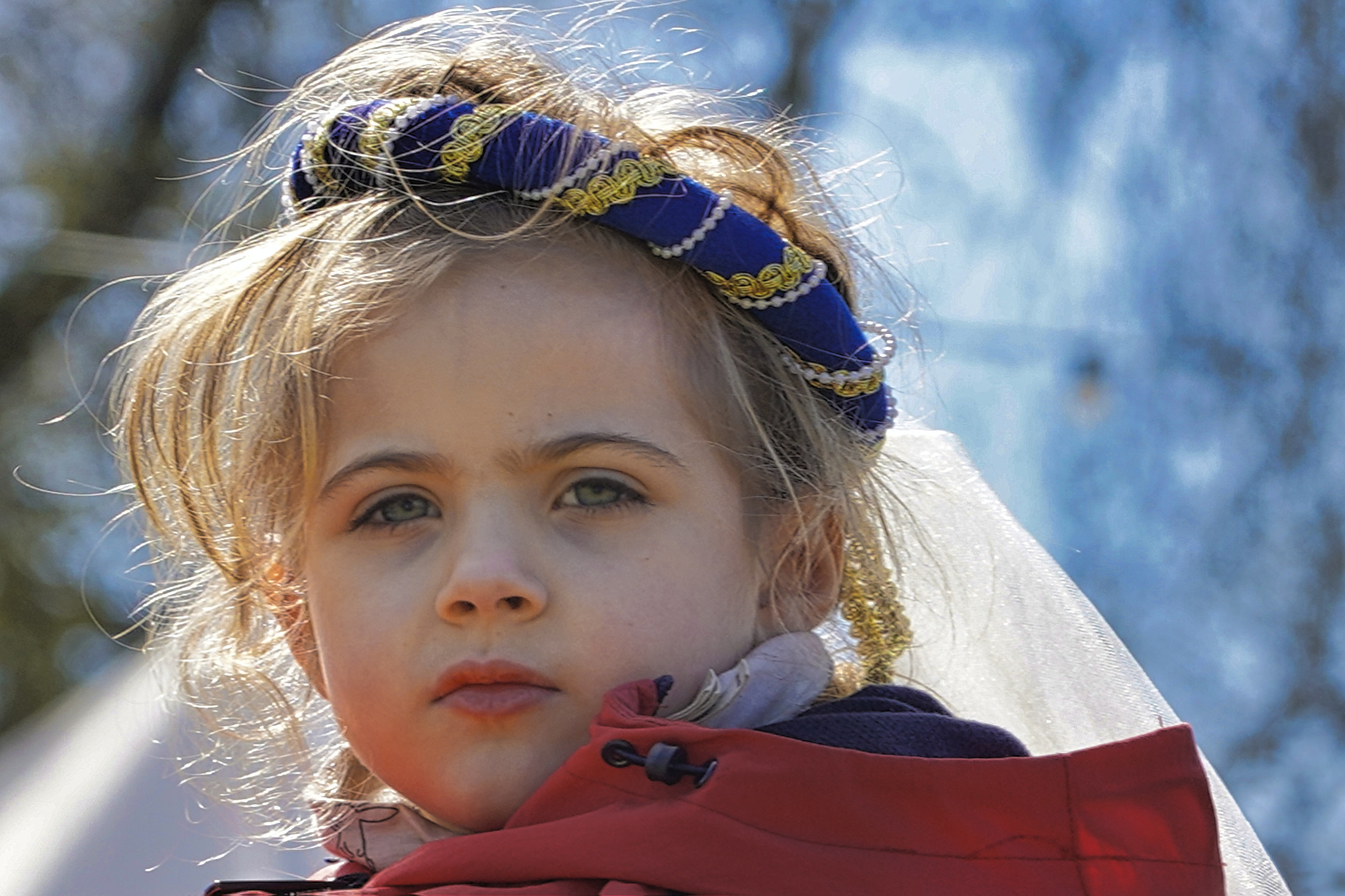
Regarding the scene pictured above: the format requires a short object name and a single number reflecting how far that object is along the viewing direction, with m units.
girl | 2.06
